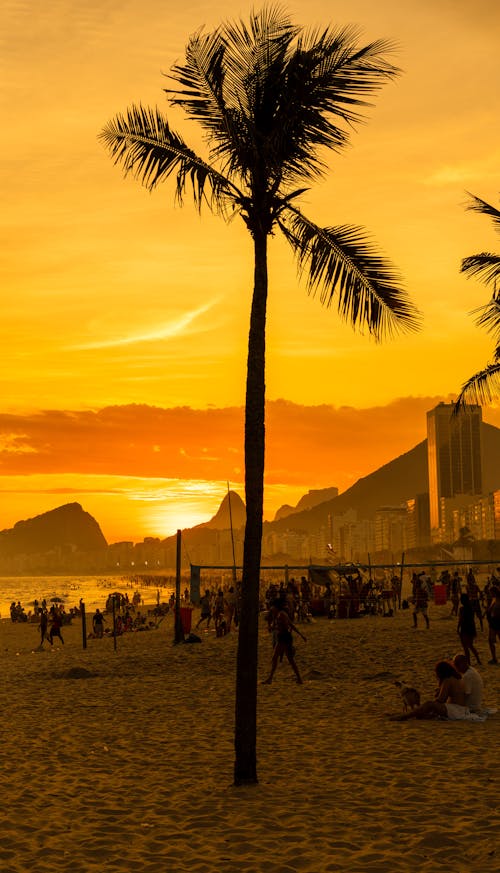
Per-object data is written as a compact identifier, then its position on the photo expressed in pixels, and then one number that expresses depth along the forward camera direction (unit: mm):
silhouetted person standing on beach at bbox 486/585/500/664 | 18531
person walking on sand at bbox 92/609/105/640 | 37994
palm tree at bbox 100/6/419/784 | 10051
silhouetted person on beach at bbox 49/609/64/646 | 33369
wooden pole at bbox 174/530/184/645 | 26780
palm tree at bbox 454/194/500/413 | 16969
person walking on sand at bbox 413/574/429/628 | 26734
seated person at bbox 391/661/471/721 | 13398
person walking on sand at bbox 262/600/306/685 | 17453
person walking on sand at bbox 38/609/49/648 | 32969
